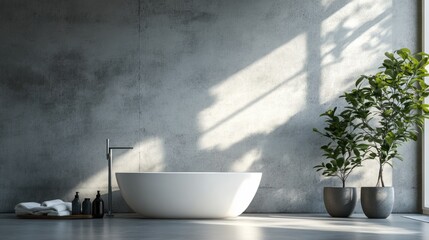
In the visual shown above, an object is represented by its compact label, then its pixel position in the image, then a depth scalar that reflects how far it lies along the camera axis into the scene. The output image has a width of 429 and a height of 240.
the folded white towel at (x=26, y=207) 5.86
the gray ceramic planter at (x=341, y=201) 6.14
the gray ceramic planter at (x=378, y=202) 6.07
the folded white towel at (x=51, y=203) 5.85
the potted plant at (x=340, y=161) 6.15
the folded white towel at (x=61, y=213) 5.81
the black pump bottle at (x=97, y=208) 5.98
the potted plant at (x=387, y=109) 6.10
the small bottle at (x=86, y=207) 5.98
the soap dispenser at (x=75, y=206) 5.93
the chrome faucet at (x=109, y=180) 6.14
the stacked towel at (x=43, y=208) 5.82
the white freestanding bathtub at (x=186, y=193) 5.71
